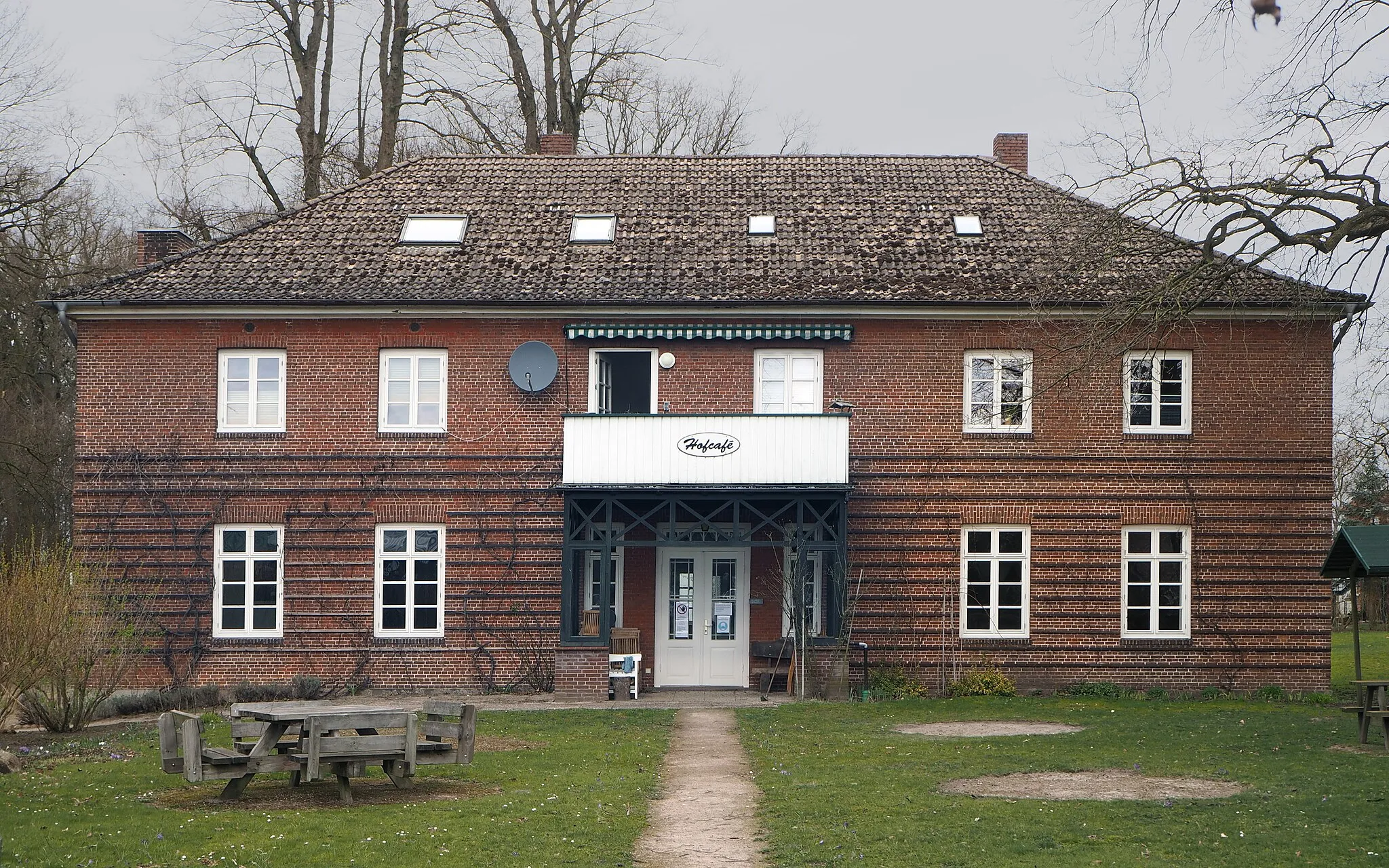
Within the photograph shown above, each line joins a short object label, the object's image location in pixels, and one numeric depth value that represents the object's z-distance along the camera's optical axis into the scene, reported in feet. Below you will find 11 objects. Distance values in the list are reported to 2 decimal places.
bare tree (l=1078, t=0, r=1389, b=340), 51.06
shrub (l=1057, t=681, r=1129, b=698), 71.77
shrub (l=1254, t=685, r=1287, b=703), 71.31
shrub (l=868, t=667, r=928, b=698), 70.74
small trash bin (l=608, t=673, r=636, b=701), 69.77
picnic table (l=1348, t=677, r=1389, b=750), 50.24
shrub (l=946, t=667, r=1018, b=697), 71.46
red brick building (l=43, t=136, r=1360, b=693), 72.64
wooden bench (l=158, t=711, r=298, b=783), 38.50
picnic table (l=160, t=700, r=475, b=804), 39.22
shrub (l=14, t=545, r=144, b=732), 56.70
